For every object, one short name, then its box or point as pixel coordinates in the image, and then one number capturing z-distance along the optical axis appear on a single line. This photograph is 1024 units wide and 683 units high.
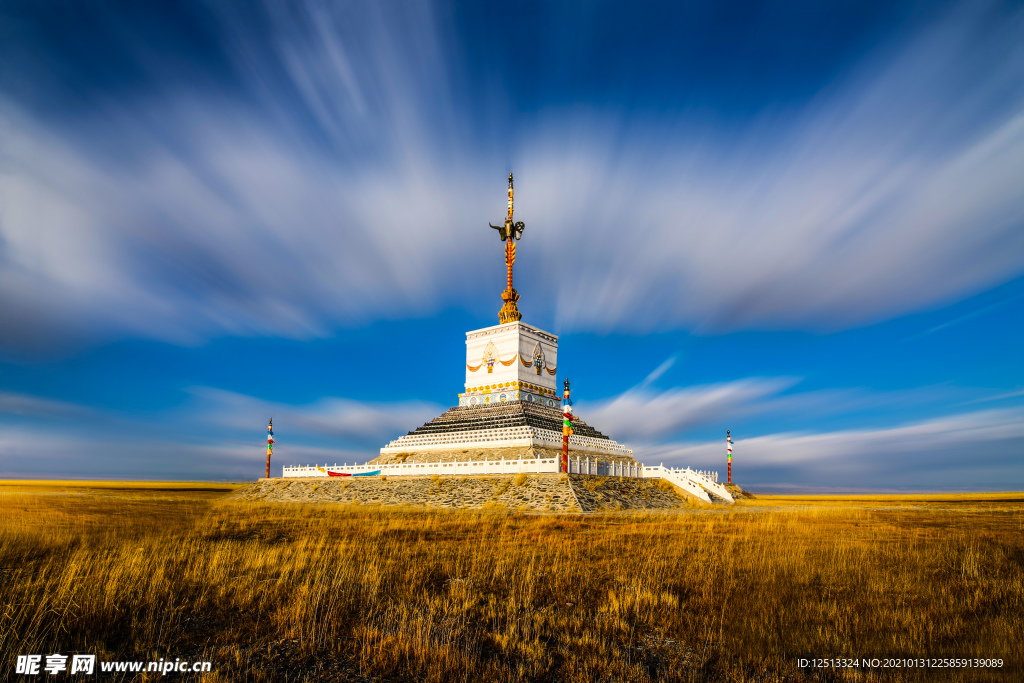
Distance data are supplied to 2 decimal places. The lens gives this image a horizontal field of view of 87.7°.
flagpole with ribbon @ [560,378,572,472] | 32.22
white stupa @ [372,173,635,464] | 44.50
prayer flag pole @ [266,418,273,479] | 48.19
